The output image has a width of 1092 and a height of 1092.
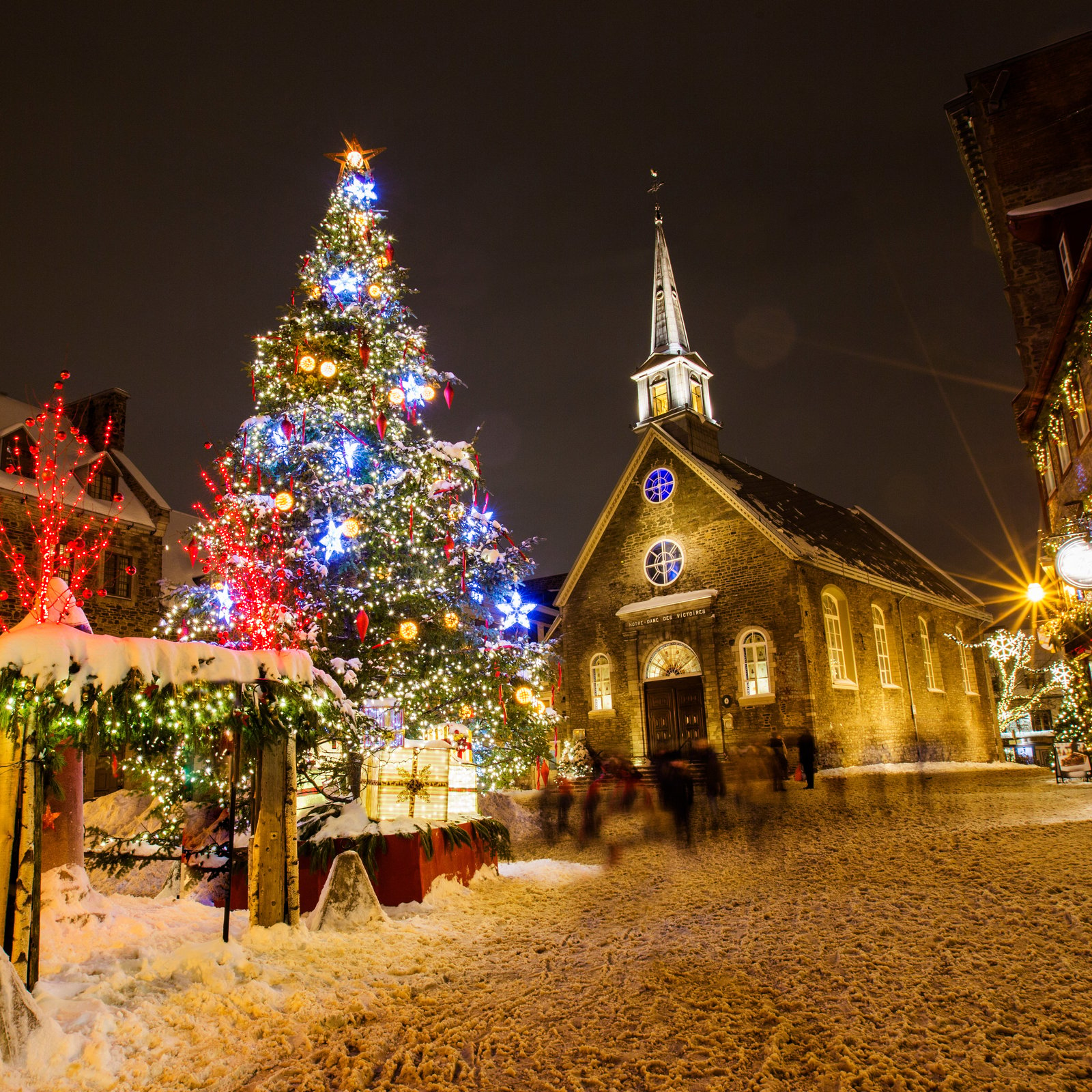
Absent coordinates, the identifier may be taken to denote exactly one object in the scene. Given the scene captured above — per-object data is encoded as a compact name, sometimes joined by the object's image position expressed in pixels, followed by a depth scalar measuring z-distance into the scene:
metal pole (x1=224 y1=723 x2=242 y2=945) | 5.27
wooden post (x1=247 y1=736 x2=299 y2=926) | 5.85
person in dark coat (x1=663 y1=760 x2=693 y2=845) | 12.93
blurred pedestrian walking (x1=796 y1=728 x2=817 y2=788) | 17.06
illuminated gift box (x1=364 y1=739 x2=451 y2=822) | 8.14
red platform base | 7.43
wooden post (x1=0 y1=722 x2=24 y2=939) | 4.20
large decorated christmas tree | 9.98
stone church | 21.97
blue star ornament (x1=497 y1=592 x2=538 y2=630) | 11.57
